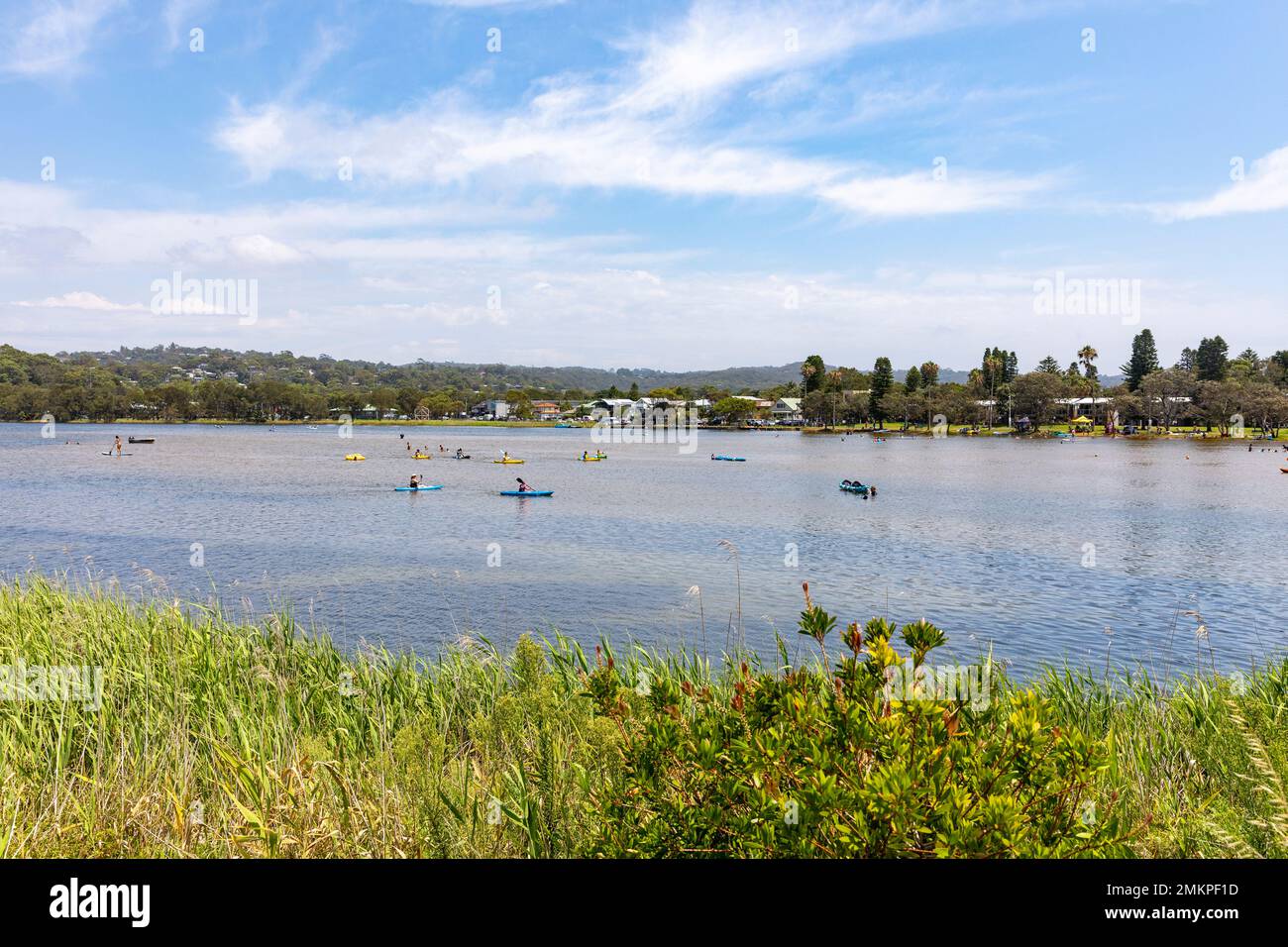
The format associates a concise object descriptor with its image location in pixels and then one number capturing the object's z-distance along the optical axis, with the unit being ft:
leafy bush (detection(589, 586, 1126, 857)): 12.17
